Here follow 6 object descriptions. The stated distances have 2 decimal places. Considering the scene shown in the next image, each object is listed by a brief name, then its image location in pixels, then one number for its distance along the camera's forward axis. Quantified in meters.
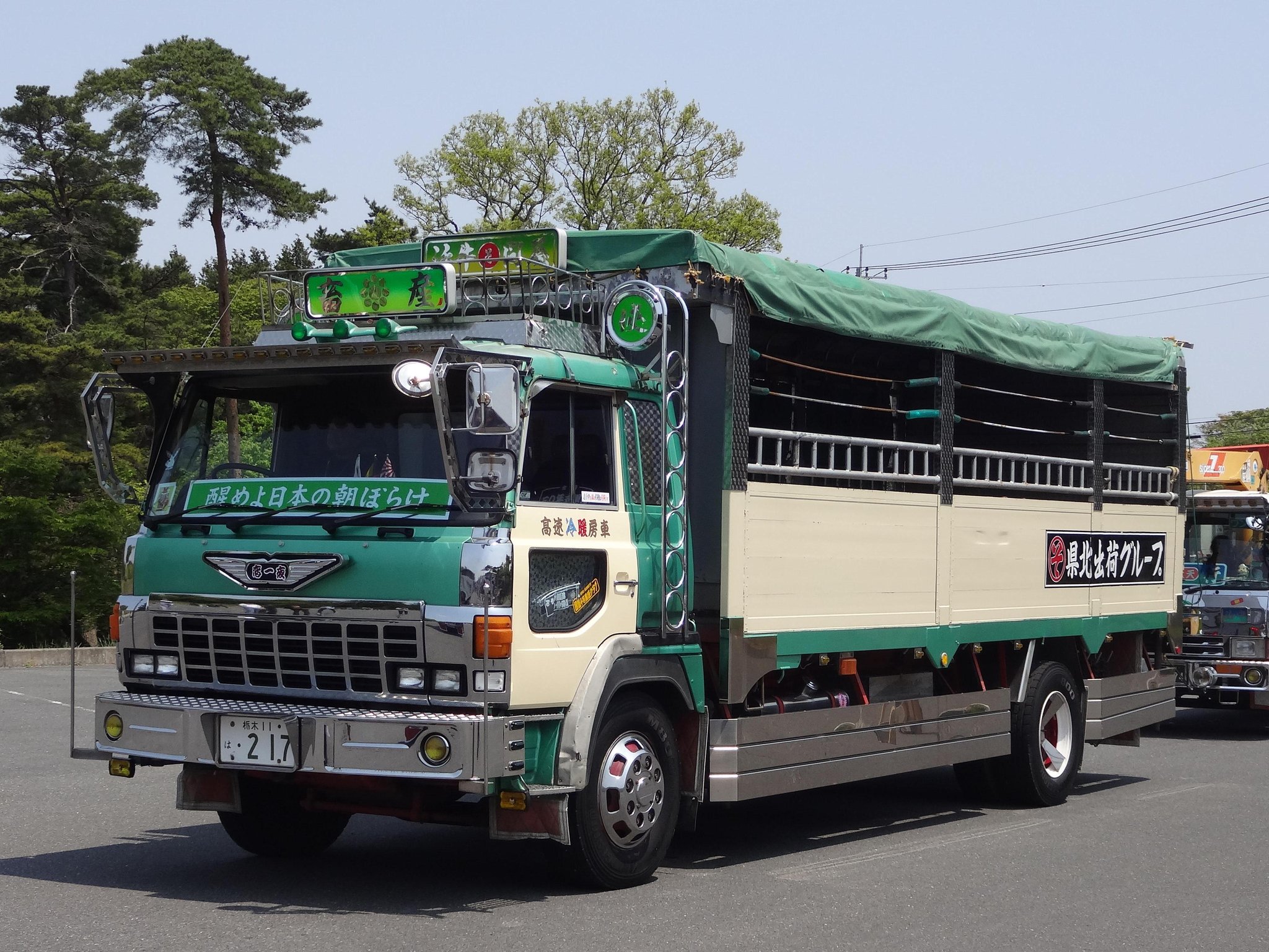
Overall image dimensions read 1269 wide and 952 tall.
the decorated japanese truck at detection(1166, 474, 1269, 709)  16.30
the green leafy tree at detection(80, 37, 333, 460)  36.28
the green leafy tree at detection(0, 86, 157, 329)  39.97
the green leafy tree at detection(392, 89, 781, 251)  42.22
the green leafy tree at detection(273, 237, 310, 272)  65.56
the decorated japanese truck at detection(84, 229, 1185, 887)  7.21
